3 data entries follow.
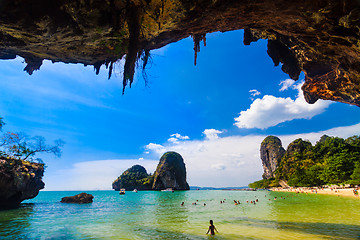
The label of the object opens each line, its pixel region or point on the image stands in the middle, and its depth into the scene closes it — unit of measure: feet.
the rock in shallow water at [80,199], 123.32
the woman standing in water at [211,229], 35.87
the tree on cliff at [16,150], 80.53
